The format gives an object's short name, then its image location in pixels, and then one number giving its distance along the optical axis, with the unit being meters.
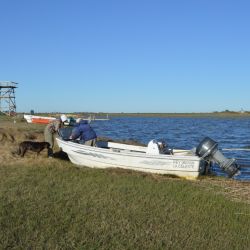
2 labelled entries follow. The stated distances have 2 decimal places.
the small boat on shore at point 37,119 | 51.88
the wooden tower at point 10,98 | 69.25
